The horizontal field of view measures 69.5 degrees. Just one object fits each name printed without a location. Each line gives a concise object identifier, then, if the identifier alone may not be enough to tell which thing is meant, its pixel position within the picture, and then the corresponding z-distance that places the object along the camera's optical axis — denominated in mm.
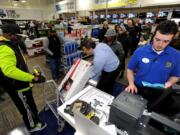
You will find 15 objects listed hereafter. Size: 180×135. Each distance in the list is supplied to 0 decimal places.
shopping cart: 1792
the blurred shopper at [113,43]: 2381
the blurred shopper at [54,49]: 3429
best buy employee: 1261
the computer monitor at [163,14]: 7469
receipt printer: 881
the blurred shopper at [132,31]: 4746
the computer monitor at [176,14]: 6885
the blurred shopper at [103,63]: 1941
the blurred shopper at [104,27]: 5209
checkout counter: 751
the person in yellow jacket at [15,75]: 1394
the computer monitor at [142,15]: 8570
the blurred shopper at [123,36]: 4344
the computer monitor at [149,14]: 8252
